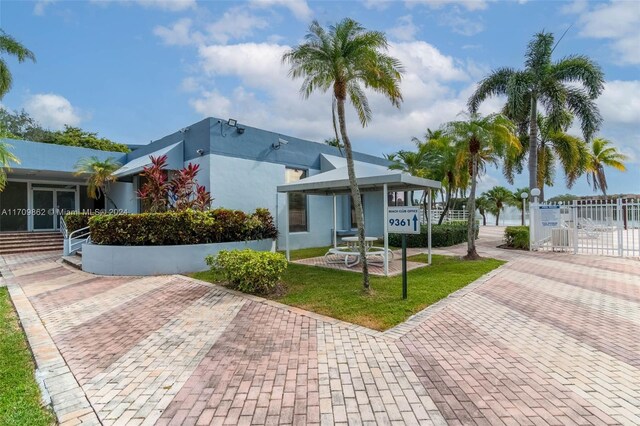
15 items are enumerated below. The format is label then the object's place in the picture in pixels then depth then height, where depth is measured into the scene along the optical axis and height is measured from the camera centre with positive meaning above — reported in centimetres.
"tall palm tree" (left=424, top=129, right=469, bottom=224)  1716 +259
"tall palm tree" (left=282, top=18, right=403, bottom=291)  711 +322
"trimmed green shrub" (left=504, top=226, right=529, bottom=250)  1510 -111
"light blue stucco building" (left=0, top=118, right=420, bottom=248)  1305 +189
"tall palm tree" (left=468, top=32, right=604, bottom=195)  1560 +591
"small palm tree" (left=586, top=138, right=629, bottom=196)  2727 +407
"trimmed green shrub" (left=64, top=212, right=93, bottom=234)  1505 -11
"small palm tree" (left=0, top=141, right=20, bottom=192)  996 +191
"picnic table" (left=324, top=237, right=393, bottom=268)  1011 -117
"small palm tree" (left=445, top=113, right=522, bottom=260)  1165 +257
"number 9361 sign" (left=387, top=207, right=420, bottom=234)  650 -12
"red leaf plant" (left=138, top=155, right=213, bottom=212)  1152 +88
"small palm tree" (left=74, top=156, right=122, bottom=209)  1619 +229
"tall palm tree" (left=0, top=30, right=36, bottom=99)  1116 +551
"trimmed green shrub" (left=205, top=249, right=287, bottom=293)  739 -118
